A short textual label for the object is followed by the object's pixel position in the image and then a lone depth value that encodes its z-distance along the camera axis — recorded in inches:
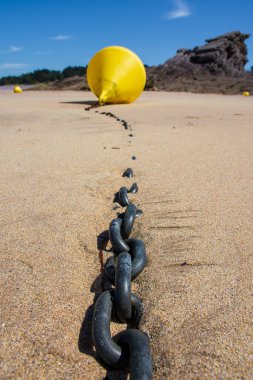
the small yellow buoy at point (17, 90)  834.8
